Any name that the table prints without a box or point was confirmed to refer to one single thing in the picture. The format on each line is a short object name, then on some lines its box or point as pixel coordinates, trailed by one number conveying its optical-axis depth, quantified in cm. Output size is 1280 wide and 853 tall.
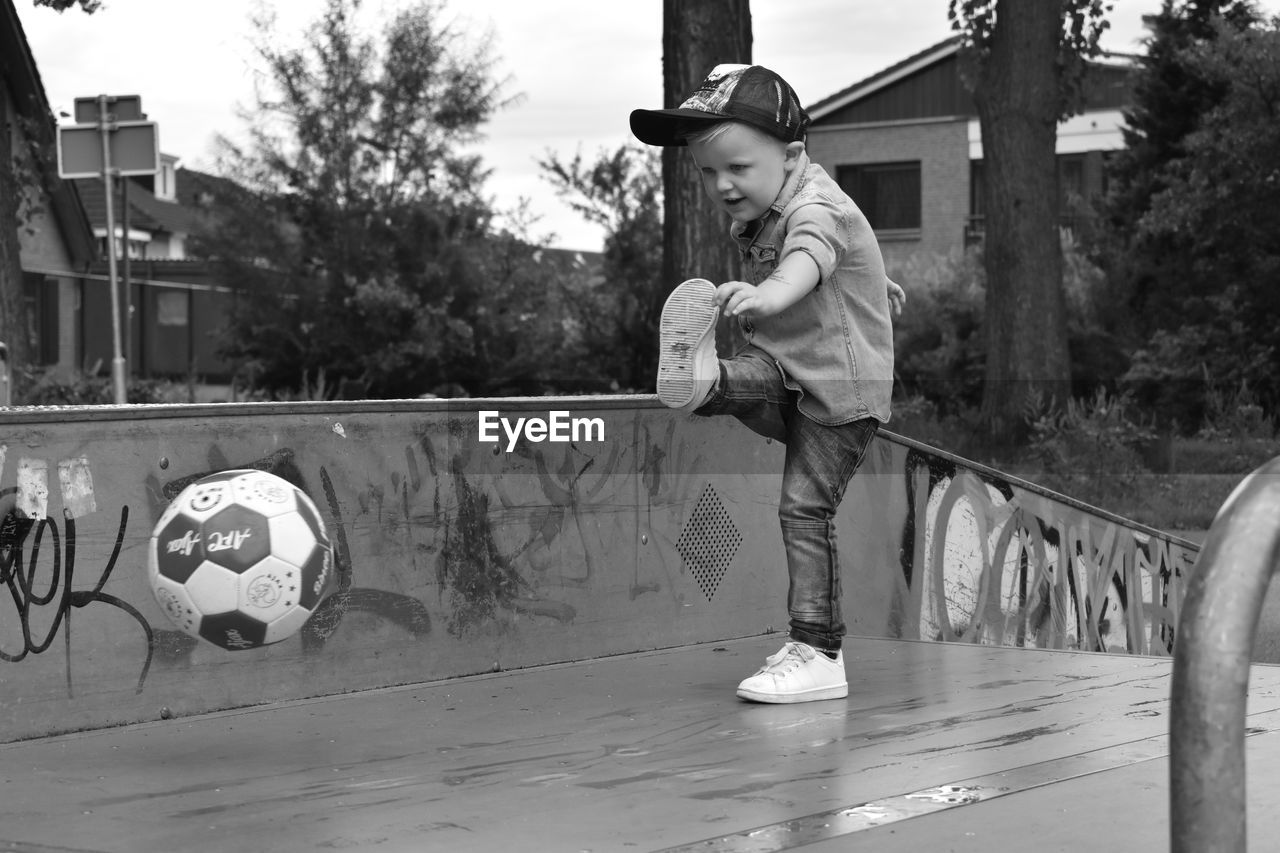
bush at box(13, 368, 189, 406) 1563
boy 458
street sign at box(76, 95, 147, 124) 1416
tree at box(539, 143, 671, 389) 2388
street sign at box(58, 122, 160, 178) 1398
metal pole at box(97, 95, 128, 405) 1341
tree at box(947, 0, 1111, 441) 1502
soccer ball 379
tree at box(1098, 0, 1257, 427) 1933
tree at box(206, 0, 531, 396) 2491
